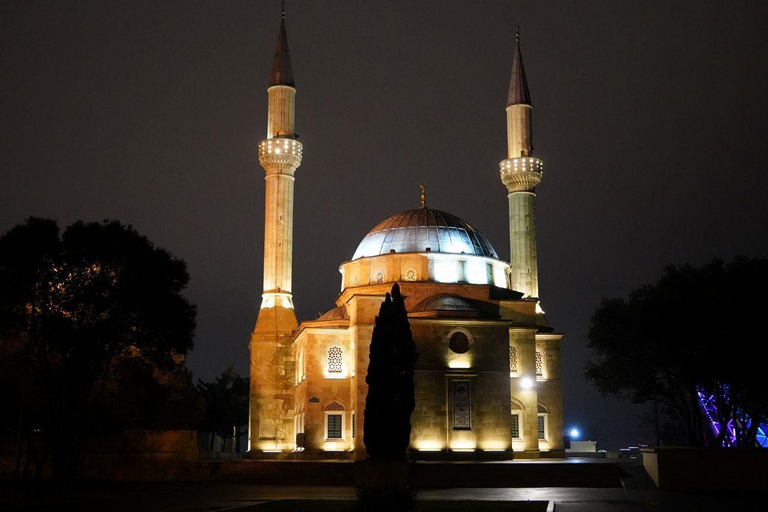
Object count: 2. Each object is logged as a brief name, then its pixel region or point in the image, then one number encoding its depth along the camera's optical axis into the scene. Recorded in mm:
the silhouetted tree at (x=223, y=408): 60969
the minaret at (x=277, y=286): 44156
